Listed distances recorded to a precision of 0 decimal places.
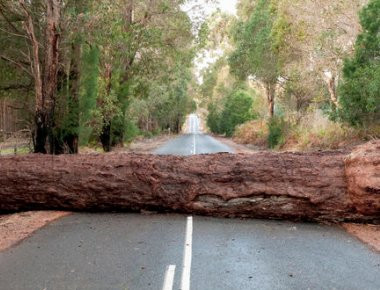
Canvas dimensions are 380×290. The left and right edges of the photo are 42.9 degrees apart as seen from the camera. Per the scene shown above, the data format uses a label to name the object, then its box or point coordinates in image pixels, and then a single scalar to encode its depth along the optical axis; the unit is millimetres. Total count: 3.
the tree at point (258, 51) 33612
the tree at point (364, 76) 17906
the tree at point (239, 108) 54625
